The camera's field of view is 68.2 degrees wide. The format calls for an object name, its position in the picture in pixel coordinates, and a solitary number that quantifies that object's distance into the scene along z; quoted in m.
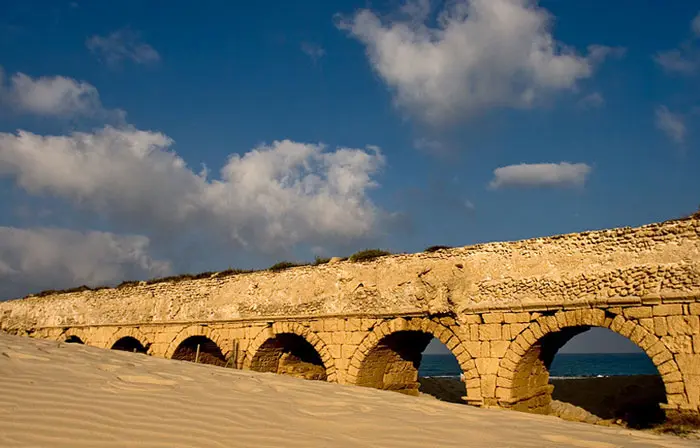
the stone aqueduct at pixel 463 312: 9.15
